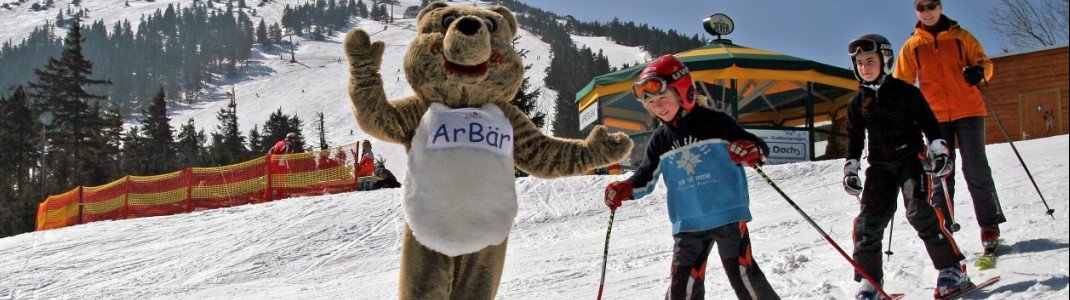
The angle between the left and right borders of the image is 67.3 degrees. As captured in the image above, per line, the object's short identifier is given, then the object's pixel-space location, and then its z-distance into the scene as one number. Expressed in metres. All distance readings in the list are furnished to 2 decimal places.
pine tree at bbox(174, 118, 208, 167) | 52.56
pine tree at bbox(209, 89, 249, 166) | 47.72
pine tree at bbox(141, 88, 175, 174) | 52.75
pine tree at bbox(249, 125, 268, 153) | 53.41
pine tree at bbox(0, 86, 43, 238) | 38.72
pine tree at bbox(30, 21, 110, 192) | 38.09
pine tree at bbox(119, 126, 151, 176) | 43.97
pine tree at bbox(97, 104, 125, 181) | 40.72
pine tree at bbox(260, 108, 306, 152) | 56.75
